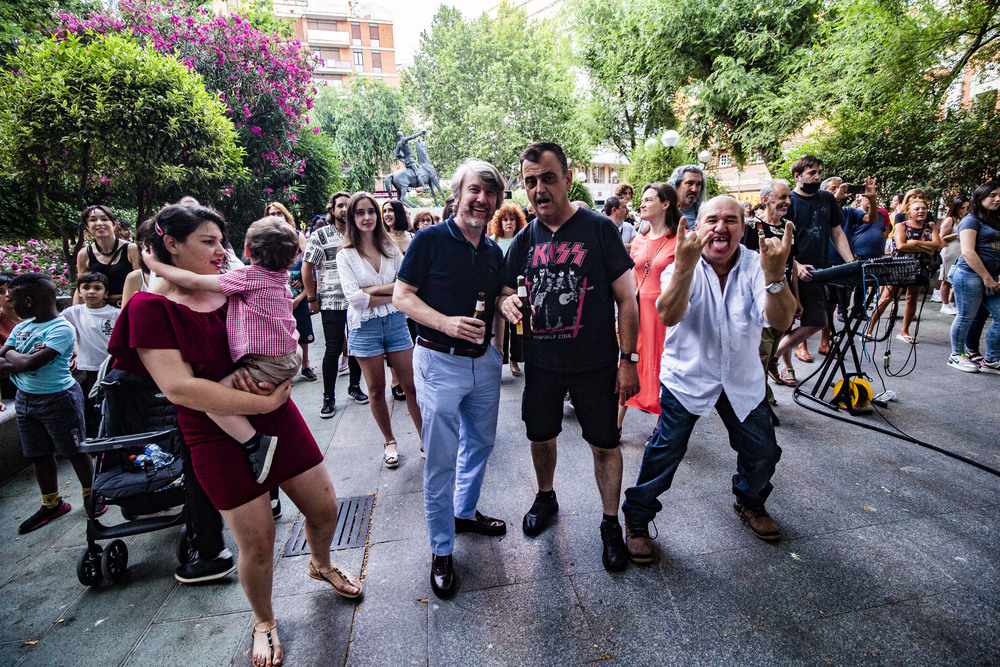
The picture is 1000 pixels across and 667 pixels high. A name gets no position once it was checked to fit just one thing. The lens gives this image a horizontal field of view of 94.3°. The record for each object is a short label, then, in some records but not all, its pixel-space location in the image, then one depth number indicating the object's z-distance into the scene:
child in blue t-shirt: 3.05
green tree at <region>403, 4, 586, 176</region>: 25.73
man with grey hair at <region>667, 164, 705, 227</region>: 4.16
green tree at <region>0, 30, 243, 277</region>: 5.57
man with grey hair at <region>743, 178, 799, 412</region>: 3.65
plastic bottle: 2.63
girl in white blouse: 3.60
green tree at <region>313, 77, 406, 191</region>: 29.95
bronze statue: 16.44
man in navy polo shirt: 2.30
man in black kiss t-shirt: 2.30
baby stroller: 2.48
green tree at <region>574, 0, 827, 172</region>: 13.95
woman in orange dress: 3.46
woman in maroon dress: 1.66
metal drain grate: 2.77
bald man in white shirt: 2.30
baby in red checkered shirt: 1.79
